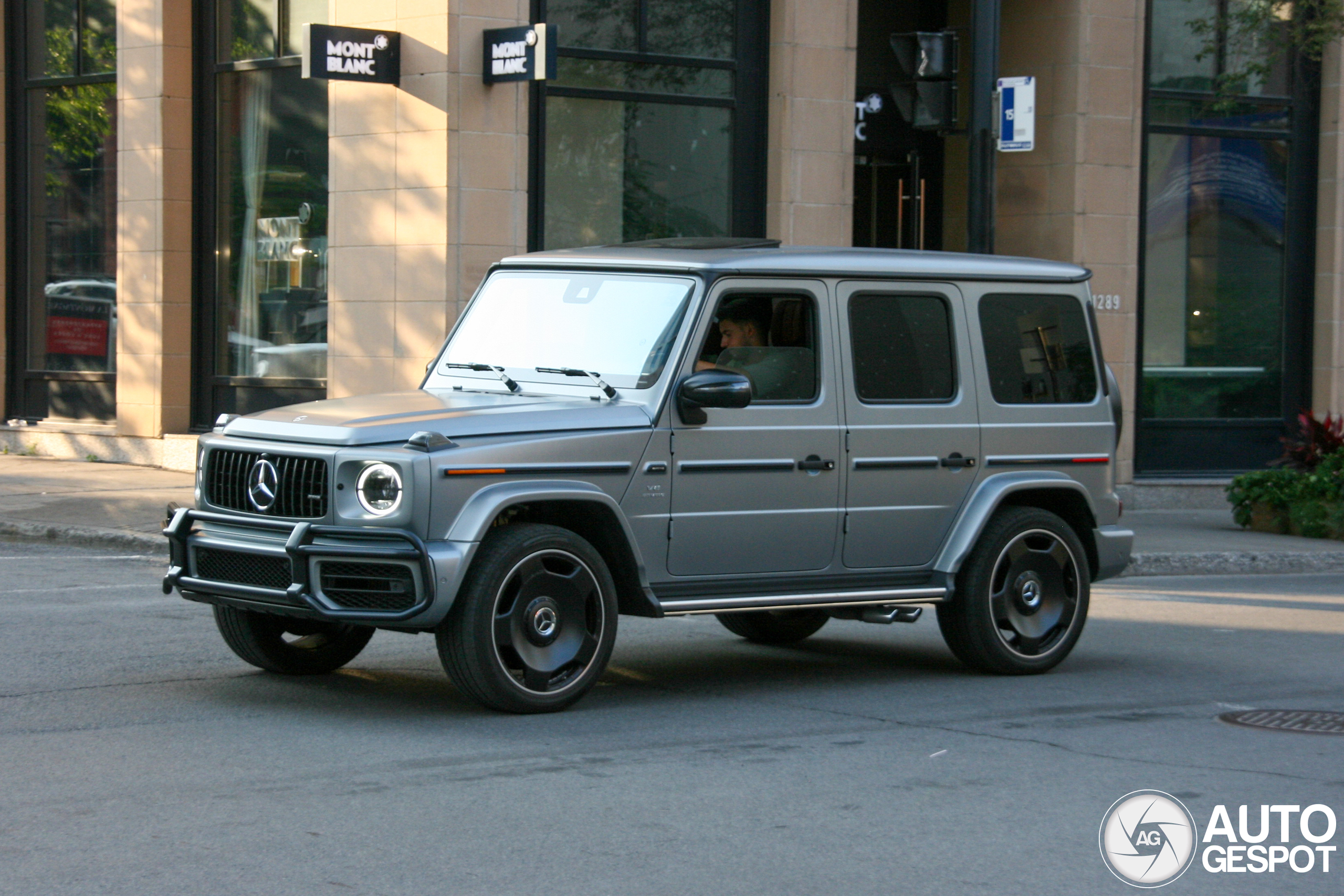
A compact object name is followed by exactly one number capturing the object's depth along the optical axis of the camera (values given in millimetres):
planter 15992
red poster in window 19172
